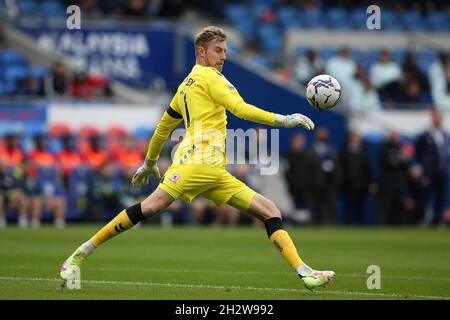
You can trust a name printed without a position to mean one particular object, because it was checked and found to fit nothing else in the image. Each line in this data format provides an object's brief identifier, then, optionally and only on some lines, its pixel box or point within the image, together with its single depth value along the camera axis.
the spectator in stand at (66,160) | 24.16
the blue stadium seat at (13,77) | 25.62
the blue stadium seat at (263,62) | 29.51
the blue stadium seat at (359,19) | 31.50
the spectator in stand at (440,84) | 28.92
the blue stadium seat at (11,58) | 26.19
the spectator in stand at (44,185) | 23.23
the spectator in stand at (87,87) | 26.09
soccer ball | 10.32
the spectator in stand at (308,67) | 26.39
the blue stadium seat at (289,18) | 31.06
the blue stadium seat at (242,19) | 30.78
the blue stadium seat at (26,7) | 28.30
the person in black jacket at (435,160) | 24.83
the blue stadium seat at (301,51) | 29.63
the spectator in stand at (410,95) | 28.05
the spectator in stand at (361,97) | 27.27
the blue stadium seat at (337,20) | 31.50
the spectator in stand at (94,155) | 24.56
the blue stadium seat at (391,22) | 31.81
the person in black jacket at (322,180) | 24.67
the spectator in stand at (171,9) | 29.39
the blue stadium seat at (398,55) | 30.38
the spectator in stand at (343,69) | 27.56
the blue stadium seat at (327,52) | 29.66
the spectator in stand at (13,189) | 23.09
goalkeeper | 10.11
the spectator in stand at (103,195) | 23.88
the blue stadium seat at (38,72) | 26.17
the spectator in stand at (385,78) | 28.08
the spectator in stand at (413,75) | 28.27
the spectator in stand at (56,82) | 25.42
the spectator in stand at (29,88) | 25.31
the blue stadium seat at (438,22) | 32.62
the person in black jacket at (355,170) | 25.14
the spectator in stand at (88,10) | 28.20
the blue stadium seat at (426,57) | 30.92
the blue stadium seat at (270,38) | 30.78
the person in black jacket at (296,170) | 24.78
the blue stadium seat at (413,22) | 32.41
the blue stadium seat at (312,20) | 31.19
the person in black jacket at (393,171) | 25.10
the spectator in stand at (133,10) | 28.75
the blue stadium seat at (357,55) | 29.98
